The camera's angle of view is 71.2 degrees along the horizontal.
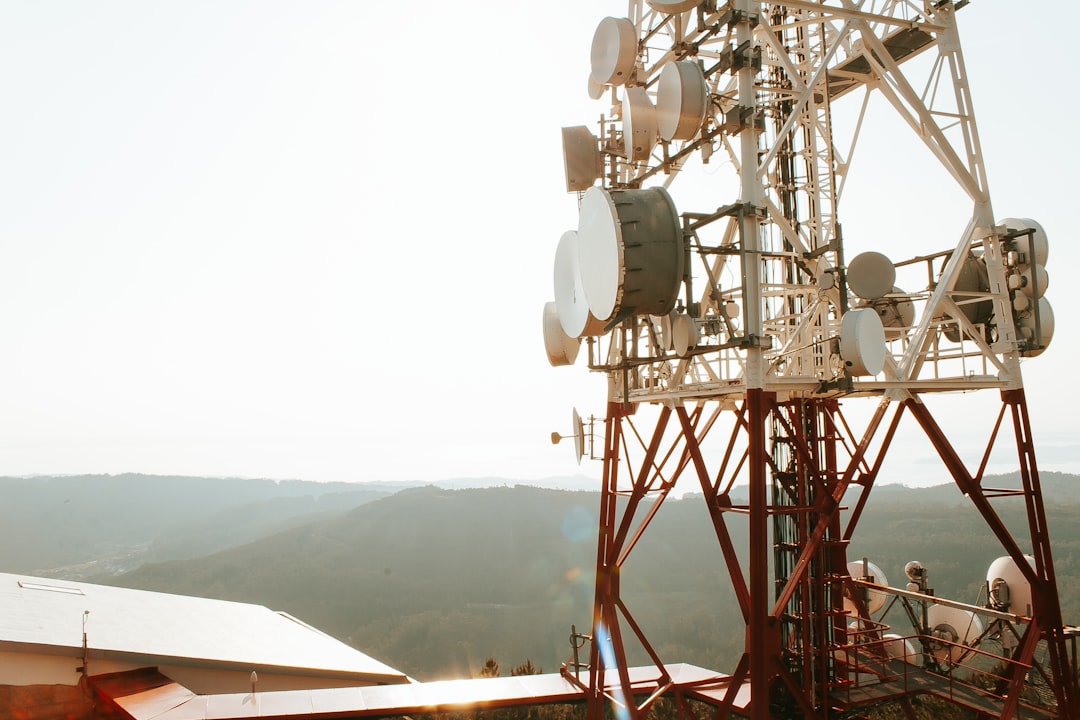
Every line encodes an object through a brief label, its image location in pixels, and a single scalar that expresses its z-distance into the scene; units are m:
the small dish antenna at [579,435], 15.80
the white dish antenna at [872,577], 18.38
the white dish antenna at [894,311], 13.97
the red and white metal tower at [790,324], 10.95
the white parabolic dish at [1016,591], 16.78
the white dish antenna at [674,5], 11.51
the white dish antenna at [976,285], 14.07
